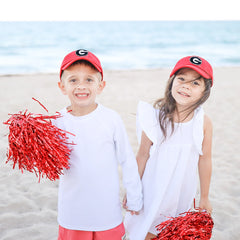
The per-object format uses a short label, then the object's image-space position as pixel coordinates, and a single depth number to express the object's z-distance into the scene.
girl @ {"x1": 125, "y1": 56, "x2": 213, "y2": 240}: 1.92
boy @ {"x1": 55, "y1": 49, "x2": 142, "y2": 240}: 1.67
